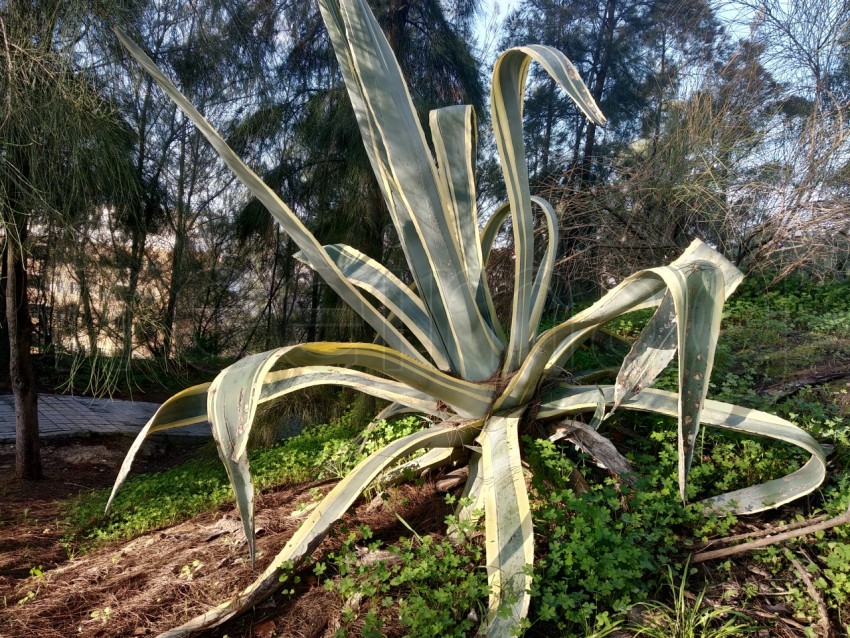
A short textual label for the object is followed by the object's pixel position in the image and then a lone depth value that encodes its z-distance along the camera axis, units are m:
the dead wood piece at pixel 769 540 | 1.54
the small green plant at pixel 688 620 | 1.34
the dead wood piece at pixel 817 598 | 1.39
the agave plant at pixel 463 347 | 1.29
